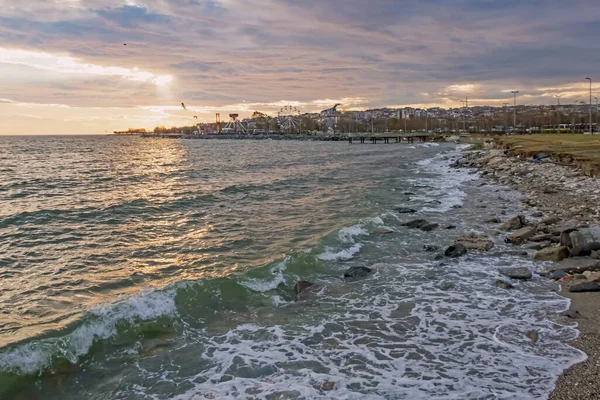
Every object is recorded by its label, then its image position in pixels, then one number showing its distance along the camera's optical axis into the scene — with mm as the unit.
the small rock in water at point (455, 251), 12406
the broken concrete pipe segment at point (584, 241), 11008
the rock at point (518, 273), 10148
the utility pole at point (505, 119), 172475
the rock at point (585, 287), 8770
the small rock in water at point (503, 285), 9663
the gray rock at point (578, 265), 10070
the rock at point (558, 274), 9930
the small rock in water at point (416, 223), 16328
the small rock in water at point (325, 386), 5938
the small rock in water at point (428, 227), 15853
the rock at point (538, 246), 12540
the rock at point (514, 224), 15077
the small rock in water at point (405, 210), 19580
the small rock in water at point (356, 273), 11038
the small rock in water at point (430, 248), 13148
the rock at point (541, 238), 13202
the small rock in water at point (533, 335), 7039
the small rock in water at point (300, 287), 10083
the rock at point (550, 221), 14896
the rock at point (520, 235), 13414
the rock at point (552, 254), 11297
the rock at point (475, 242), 12866
